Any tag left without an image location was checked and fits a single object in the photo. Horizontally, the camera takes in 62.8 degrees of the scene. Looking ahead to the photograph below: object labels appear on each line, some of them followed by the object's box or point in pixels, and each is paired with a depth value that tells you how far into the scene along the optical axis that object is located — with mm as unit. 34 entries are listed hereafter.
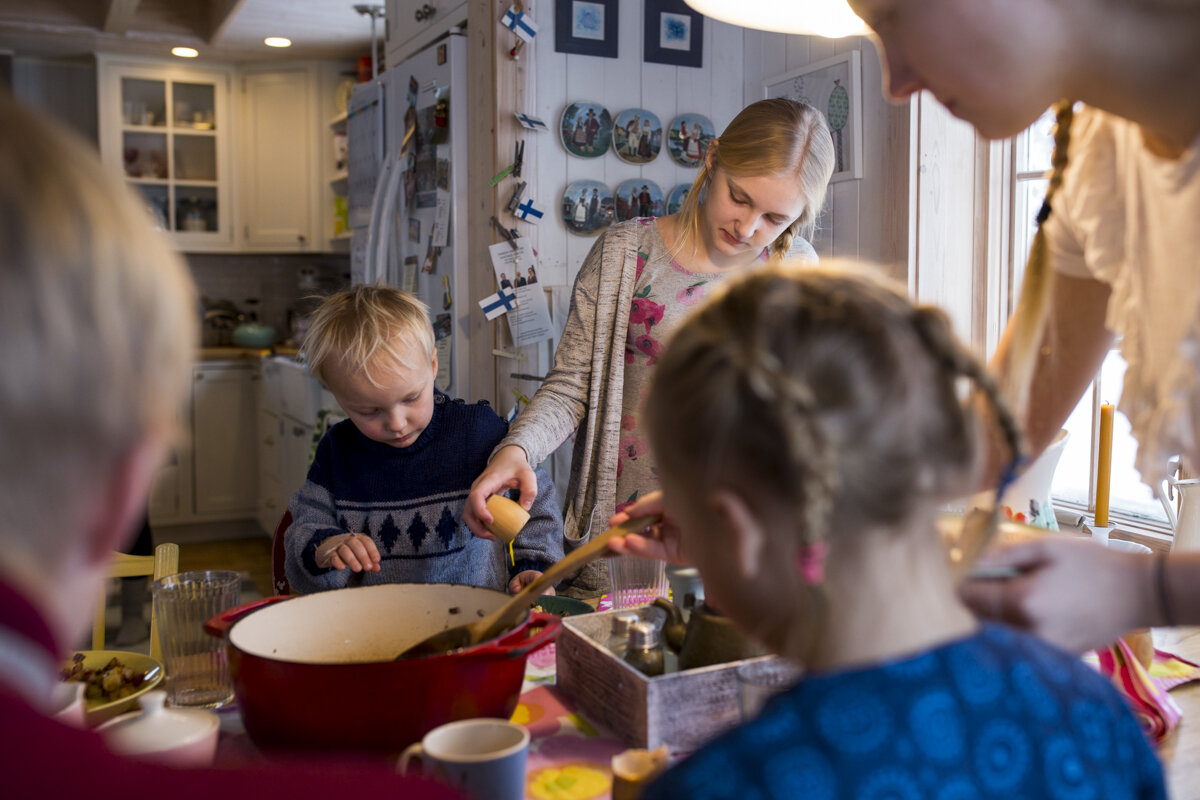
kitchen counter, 5047
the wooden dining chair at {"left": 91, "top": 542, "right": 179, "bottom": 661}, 1507
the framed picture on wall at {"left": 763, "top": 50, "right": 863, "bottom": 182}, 2344
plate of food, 1022
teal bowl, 5250
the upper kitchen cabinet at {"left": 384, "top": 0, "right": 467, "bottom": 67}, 3045
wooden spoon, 962
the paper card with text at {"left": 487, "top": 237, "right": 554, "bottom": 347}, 2750
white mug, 744
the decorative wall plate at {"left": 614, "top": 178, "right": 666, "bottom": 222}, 2852
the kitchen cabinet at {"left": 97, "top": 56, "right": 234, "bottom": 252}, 5160
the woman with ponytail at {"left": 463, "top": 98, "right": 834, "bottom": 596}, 1845
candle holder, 1418
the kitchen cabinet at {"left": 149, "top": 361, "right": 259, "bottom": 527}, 5066
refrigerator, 3006
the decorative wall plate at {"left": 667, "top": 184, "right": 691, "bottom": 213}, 2922
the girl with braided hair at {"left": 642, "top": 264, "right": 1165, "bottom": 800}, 594
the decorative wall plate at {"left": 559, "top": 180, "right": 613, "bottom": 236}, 2791
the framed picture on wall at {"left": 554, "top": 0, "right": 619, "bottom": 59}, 2732
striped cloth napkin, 1056
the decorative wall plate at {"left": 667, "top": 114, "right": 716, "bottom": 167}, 2902
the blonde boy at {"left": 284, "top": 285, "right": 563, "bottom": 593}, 1659
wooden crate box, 946
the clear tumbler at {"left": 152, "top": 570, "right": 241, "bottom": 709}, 1142
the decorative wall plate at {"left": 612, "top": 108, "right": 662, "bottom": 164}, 2830
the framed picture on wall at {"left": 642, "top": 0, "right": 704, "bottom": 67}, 2848
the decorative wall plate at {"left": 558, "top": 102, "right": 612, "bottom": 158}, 2762
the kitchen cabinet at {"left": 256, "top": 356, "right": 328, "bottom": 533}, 4105
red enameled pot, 863
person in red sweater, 422
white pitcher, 1394
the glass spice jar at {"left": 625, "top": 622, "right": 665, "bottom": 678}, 1014
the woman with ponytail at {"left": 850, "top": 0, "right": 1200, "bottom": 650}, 770
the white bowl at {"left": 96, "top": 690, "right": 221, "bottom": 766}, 796
